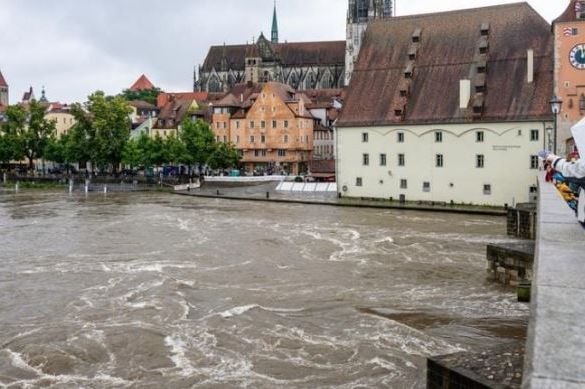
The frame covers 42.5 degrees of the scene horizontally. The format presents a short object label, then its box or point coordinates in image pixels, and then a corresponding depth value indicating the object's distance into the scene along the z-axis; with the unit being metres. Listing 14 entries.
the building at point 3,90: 166.60
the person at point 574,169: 13.28
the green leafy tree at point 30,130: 93.88
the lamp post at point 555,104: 31.56
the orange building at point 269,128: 78.88
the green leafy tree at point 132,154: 81.25
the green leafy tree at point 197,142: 74.50
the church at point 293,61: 122.44
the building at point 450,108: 46.22
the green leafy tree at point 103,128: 85.50
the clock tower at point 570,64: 43.38
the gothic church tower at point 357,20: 121.44
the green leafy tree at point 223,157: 74.50
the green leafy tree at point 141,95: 138.25
